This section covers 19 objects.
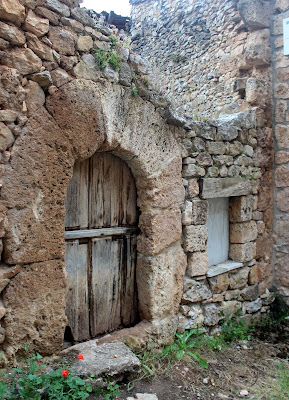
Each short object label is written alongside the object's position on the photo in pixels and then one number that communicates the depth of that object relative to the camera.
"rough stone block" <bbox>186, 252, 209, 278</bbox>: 3.63
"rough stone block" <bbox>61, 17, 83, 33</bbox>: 2.50
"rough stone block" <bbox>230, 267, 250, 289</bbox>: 4.20
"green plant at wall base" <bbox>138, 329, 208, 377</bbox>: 3.01
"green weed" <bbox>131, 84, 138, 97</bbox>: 2.96
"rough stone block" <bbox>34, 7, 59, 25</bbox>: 2.36
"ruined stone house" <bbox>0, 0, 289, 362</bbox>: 2.32
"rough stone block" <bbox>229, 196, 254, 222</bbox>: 4.29
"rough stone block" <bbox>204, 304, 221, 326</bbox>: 3.82
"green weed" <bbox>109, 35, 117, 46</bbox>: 2.82
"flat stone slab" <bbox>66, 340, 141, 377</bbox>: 2.46
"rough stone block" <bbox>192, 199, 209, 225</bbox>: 3.63
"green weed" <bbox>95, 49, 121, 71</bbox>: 2.70
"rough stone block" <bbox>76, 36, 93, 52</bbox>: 2.60
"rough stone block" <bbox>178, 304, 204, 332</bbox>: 3.57
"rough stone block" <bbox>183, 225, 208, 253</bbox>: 3.57
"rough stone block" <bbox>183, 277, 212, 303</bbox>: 3.61
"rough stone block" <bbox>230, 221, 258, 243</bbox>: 4.30
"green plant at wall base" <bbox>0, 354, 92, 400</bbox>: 2.06
